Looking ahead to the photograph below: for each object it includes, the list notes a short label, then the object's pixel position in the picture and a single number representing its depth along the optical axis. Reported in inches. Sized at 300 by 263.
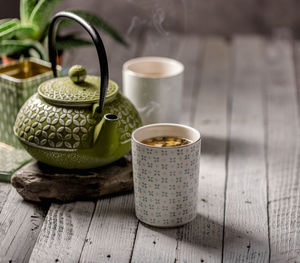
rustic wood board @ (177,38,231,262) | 40.2
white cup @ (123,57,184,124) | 47.7
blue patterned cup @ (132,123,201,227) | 39.9
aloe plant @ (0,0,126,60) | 48.6
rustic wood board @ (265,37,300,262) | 40.8
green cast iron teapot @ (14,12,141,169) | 41.7
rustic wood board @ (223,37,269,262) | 40.3
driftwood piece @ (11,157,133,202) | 42.8
